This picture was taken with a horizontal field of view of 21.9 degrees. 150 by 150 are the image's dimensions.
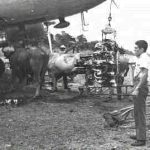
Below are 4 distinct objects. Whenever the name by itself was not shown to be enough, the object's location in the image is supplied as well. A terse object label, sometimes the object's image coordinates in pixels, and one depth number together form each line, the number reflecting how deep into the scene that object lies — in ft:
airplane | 39.32
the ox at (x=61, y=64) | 47.29
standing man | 22.80
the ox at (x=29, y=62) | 43.96
